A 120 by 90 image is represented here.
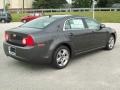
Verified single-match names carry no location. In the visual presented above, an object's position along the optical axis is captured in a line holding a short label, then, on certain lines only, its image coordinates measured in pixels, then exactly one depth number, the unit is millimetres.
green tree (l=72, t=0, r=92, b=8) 57422
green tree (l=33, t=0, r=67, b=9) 55500
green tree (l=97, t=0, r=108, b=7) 58281
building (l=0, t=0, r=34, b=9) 59594
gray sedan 5555
